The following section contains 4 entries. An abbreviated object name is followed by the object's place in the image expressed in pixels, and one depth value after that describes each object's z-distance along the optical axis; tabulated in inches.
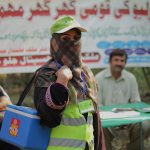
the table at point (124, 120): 272.6
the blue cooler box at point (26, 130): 151.9
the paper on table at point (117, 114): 282.3
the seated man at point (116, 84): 350.4
